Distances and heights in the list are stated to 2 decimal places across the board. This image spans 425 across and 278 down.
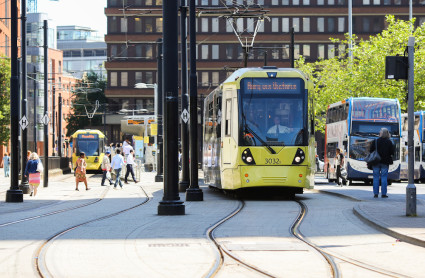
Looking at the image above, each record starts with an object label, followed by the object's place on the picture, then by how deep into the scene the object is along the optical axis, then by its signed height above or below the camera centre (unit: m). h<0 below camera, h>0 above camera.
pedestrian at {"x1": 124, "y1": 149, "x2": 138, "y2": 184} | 41.22 -1.47
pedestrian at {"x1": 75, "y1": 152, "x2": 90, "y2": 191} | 35.78 -1.55
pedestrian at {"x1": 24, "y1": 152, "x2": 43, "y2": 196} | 29.98 -1.29
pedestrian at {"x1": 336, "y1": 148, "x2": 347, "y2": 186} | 37.99 -1.44
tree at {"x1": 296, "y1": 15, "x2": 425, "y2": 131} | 59.49 +3.83
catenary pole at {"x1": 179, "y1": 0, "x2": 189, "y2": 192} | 26.06 +0.66
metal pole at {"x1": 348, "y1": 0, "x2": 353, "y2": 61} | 64.46 +5.94
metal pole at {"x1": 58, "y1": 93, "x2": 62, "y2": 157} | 68.31 -0.90
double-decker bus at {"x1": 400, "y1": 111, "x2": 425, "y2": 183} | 48.53 -1.02
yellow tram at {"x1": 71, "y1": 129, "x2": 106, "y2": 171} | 65.62 -1.16
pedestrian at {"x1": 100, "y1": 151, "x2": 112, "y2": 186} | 39.72 -1.43
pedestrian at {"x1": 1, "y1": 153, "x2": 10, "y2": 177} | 55.87 -2.01
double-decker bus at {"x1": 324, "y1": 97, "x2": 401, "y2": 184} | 39.81 +0.08
